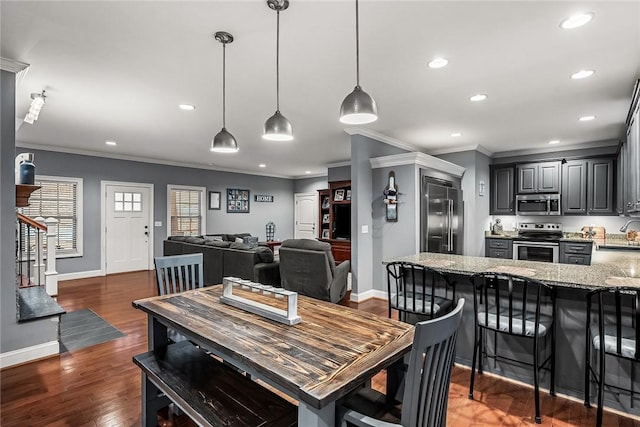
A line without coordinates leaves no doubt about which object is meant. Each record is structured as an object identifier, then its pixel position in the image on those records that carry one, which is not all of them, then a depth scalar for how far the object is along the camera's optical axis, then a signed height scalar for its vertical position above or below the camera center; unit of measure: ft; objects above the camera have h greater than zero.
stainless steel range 17.40 -1.49
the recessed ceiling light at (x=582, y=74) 9.34 +4.26
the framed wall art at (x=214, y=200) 27.94 +1.29
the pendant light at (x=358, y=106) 5.94 +2.06
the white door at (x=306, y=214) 33.24 +0.03
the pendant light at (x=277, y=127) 7.20 +2.00
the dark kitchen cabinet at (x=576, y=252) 16.14 -1.90
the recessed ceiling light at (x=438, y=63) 8.71 +4.26
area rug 10.66 -4.30
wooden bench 4.69 -2.95
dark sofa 15.61 -2.39
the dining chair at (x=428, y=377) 3.35 -1.85
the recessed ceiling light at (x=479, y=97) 11.30 +4.28
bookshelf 21.10 -0.30
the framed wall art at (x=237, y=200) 29.43 +1.38
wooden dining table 3.56 -1.83
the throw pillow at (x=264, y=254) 15.83 -1.98
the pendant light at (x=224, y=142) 8.56 +1.95
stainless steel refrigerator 15.93 -0.10
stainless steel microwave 18.49 +0.70
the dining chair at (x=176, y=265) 8.05 -1.38
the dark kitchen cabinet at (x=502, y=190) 20.21 +1.63
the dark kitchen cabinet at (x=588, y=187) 17.08 +1.63
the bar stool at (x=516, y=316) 6.79 -2.38
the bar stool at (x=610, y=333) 5.75 -2.38
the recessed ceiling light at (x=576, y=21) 6.71 +4.24
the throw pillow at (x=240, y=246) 16.43 -1.67
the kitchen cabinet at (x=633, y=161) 9.22 +1.83
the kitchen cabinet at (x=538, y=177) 18.75 +2.33
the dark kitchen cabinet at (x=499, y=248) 19.07 -1.98
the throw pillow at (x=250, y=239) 26.35 -2.12
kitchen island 6.78 -2.53
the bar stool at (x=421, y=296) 8.33 -2.31
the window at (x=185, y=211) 25.41 +0.29
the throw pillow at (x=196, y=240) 19.14 -1.59
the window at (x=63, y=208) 19.51 +0.39
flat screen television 23.09 -0.45
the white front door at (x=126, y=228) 22.16 -0.97
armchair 13.97 -2.55
